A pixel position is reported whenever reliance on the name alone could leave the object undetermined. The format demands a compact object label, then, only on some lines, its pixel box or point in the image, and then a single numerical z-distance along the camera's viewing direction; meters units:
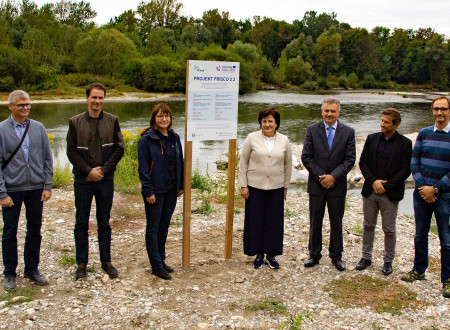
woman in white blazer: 5.34
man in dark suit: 5.38
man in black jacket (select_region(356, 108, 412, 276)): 5.27
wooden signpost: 5.32
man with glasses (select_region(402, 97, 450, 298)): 4.90
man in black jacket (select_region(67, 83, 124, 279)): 4.89
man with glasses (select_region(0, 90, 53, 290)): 4.65
